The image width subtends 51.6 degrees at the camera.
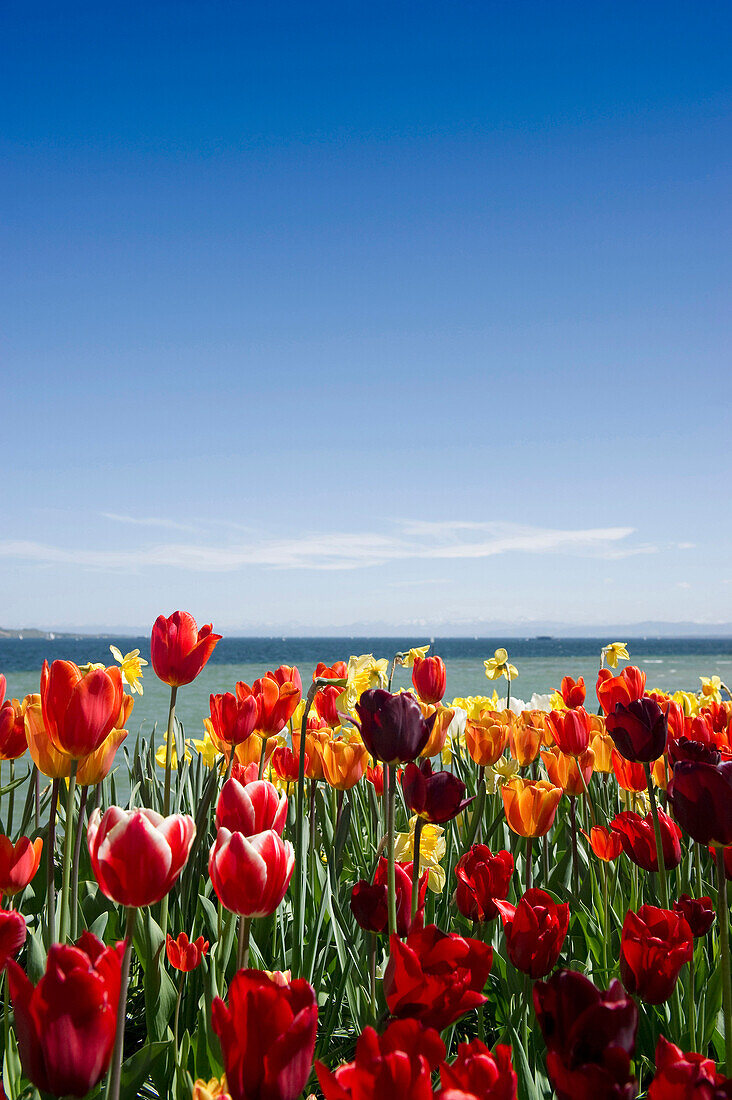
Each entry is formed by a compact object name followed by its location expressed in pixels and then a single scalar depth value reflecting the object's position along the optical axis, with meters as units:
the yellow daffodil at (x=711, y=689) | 3.82
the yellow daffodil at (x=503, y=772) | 2.31
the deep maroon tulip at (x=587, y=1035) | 0.58
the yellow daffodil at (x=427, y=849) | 1.76
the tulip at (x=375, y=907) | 1.18
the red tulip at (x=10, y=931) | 0.88
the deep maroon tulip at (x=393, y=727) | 1.25
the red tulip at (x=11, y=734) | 1.88
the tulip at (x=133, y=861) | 0.82
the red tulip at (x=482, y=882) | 1.32
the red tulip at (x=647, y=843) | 1.54
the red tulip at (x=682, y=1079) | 0.58
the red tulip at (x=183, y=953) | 1.29
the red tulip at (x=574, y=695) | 2.80
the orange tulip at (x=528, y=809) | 1.66
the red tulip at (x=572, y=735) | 2.09
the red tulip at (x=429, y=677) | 2.45
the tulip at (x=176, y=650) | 1.85
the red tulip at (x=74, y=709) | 1.20
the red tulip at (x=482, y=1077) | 0.59
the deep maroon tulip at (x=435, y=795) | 1.34
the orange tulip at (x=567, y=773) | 2.04
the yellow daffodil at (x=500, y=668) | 3.38
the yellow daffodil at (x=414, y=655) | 2.79
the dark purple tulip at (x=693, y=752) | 1.37
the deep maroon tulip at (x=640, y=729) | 1.41
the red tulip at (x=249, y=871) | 0.90
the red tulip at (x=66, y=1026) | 0.64
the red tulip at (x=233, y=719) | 1.96
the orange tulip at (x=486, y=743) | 2.21
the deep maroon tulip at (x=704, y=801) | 1.14
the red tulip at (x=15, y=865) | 1.23
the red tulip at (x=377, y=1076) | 0.57
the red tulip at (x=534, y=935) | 1.07
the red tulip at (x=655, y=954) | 1.07
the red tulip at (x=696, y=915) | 1.32
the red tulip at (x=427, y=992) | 0.80
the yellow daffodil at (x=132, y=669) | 2.55
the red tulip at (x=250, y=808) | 1.03
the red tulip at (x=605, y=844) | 1.66
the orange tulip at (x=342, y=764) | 1.83
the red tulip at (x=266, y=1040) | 0.61
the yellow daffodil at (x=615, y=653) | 3.47
